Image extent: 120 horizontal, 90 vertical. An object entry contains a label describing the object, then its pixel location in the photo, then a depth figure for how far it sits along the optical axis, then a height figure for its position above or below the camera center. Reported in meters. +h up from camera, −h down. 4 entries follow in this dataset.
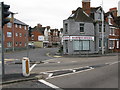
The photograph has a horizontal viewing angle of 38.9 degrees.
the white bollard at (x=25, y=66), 10.38 -1.52
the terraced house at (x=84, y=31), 32.94 +2.12
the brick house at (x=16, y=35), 47.59 +2.31
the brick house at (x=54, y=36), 90.84 +2.94
